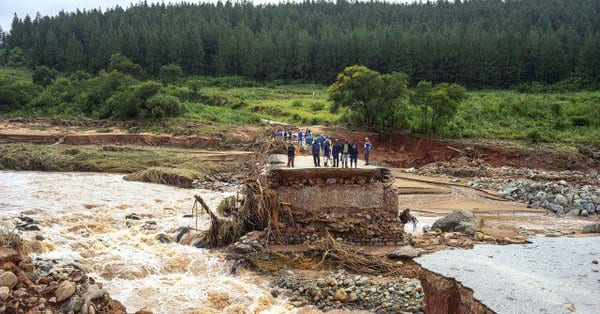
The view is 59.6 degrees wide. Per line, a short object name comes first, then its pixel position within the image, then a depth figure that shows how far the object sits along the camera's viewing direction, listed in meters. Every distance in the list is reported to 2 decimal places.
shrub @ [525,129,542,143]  38.66
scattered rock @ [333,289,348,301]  11.87
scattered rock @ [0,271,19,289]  10.02
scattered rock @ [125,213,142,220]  18.92
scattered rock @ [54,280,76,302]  10.42
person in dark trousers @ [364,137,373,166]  19.08
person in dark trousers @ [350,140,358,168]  17.45
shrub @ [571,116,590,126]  43.09
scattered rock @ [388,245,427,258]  14.20
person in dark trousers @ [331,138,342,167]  17.36
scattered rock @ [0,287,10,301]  9.66
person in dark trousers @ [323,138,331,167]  18.49
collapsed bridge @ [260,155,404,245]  15.26
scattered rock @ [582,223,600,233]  17.61
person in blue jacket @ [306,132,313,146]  23.59
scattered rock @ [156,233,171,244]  16.17
